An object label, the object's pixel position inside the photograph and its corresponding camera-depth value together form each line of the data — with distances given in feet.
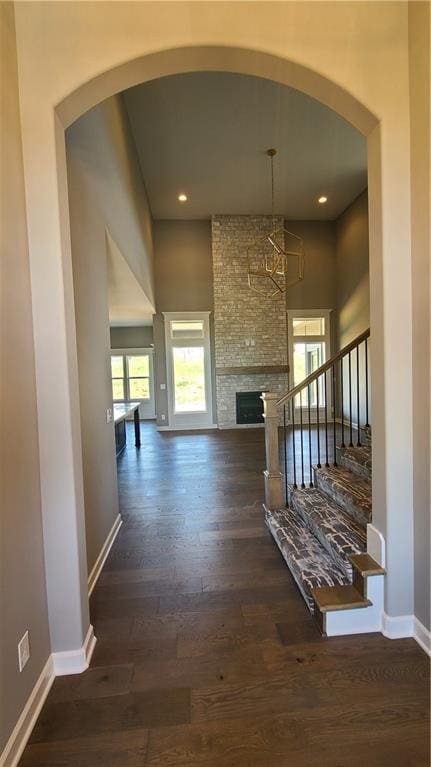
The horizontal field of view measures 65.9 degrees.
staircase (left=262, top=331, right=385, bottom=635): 5.75
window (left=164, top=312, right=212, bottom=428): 26.23
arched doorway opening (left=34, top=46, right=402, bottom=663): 5.03
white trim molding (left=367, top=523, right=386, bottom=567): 5.61
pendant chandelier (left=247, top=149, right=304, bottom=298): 25.35
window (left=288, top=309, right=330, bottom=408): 27.02
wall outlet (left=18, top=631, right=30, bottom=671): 4.27
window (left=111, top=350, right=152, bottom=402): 31.86
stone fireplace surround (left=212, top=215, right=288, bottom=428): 25.44
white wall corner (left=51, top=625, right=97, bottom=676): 5.20
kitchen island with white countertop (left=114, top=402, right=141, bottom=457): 17.66
